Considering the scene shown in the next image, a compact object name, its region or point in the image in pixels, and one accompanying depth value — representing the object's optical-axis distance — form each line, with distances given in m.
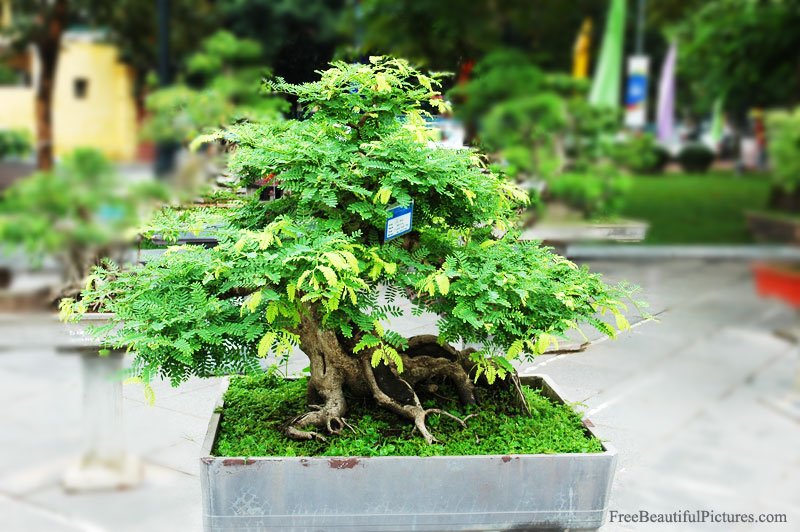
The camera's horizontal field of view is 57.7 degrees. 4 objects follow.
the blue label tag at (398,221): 3.58
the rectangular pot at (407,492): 3.40
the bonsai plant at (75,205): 4.41
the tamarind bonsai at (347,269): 3.36
